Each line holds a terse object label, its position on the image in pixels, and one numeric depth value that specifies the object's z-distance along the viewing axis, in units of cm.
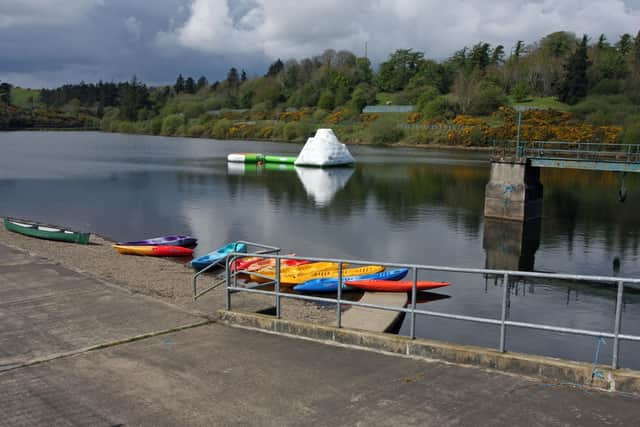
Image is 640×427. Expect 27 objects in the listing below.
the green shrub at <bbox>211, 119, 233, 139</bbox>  18250
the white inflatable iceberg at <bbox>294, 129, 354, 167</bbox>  8881
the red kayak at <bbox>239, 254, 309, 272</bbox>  2547
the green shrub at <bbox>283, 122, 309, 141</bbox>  16638
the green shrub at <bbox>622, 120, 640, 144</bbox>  9969
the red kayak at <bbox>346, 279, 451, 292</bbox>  2216
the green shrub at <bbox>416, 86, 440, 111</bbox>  16899
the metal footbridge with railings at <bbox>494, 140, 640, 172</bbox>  3991
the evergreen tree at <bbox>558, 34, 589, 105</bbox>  14900
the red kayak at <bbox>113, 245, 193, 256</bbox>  2903
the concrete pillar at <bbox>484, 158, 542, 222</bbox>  4253
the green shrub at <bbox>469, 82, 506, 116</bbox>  15638
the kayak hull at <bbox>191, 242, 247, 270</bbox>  2650
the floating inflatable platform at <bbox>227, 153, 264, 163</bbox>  9444
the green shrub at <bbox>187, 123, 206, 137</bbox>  19138
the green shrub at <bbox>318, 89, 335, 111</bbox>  19512
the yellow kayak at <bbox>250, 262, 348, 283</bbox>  2455
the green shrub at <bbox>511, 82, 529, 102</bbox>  16075
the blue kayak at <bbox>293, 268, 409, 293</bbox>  2314
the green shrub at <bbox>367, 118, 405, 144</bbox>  15462
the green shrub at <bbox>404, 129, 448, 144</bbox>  14465
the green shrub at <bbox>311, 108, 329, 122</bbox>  18275
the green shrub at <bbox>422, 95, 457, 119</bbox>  15950
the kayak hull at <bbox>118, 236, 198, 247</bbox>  3027
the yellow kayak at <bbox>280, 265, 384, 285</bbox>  2370
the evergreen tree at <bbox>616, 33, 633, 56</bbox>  18305
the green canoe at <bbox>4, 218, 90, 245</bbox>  2978
